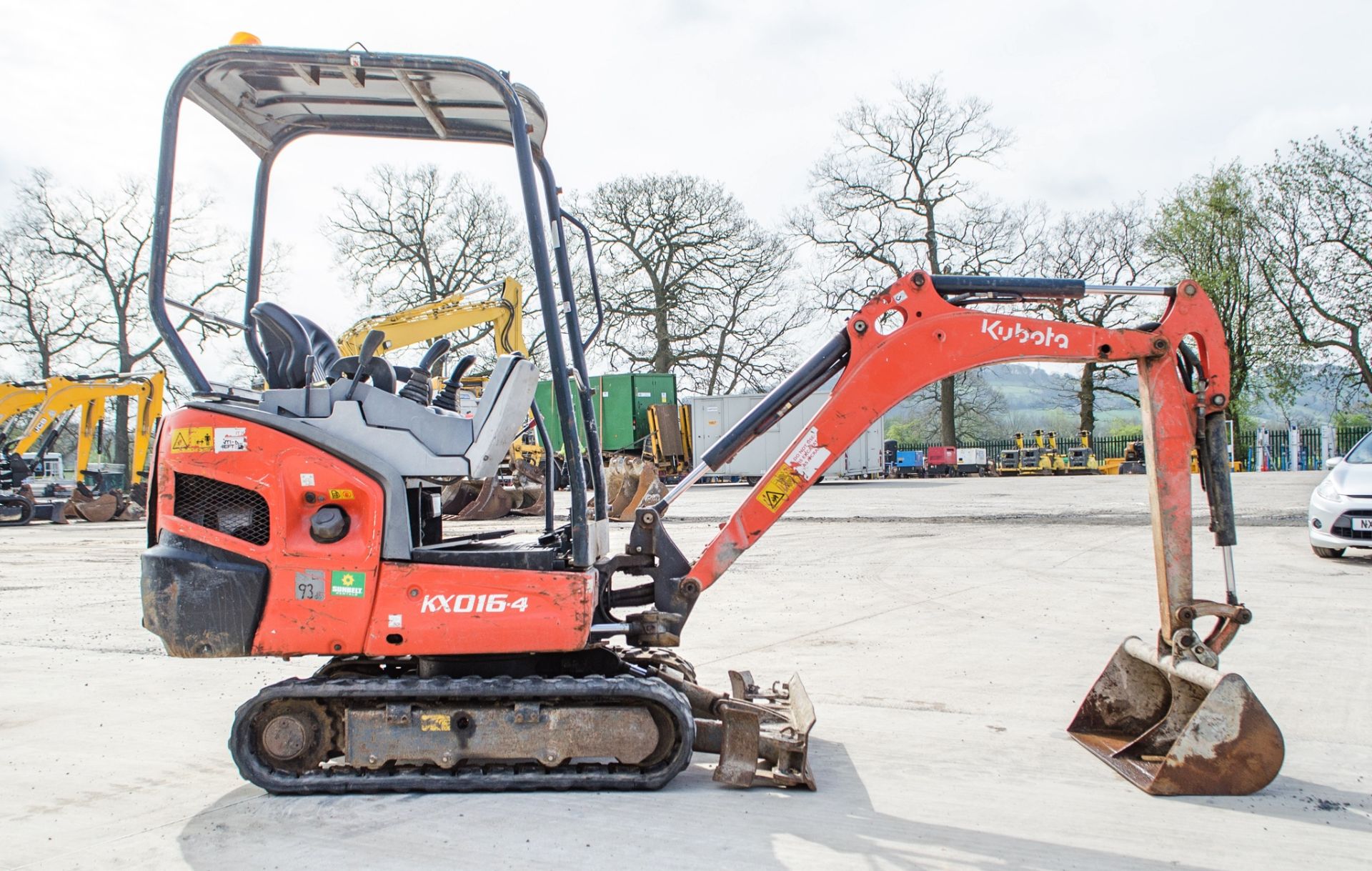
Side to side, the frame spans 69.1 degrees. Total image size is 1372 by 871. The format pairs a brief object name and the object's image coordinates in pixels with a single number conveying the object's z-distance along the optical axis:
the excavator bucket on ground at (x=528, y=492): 21.94
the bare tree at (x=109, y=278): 37.69
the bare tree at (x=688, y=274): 40.00
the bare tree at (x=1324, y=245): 34.56
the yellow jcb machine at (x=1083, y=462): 40.62
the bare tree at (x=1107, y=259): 41.47
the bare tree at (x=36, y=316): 36.97
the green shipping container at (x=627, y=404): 34.81
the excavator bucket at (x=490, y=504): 20.41
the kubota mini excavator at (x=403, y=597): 4.10
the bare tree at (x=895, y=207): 40.09
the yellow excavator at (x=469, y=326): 11.91
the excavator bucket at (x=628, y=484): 19.34
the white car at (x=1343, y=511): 10.54
